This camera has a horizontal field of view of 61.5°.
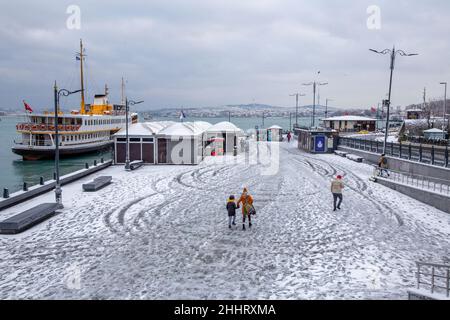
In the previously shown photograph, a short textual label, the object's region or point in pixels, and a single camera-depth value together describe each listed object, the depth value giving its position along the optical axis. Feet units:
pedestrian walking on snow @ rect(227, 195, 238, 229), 46.60
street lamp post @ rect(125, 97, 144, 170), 96.85
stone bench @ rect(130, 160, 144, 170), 98.48
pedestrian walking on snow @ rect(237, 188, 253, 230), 47.17
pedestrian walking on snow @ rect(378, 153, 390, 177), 82.06
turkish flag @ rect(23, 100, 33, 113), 141.42
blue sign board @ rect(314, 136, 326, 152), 141.69
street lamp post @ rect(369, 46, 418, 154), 83.71
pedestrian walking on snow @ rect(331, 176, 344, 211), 56.34
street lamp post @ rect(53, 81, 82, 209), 57.86
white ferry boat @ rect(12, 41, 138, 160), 156.15
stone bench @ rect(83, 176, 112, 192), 70.59
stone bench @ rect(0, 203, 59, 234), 45.93
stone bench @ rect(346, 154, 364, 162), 115.85
